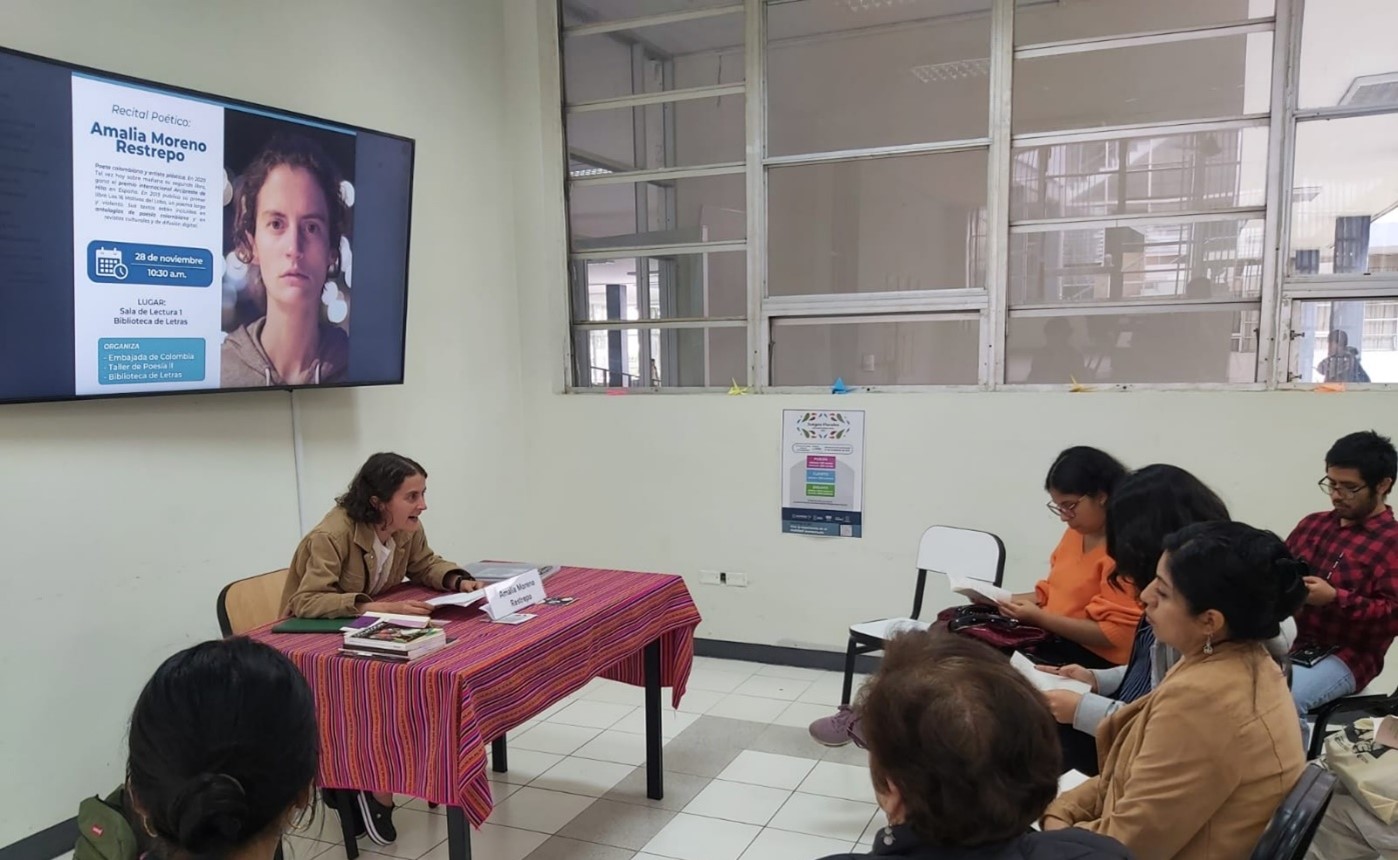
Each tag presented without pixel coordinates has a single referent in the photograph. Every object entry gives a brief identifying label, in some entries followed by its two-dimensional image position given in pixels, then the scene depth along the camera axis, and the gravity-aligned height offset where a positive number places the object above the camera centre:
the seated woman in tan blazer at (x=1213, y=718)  1.32 -0.53
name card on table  2.36 -0.64
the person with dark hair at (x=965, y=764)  0.97 -0.45
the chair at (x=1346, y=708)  2.07 -0.82
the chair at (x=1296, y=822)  1.20 -0.63
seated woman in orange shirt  2.34 -0.60
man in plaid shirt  2.27 -0.55
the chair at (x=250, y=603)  2.47 -0.70
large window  3.29 +0.81
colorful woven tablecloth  1.93 -0.78
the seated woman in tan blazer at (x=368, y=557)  2.39 -0.56
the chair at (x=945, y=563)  3.19 -0.74
